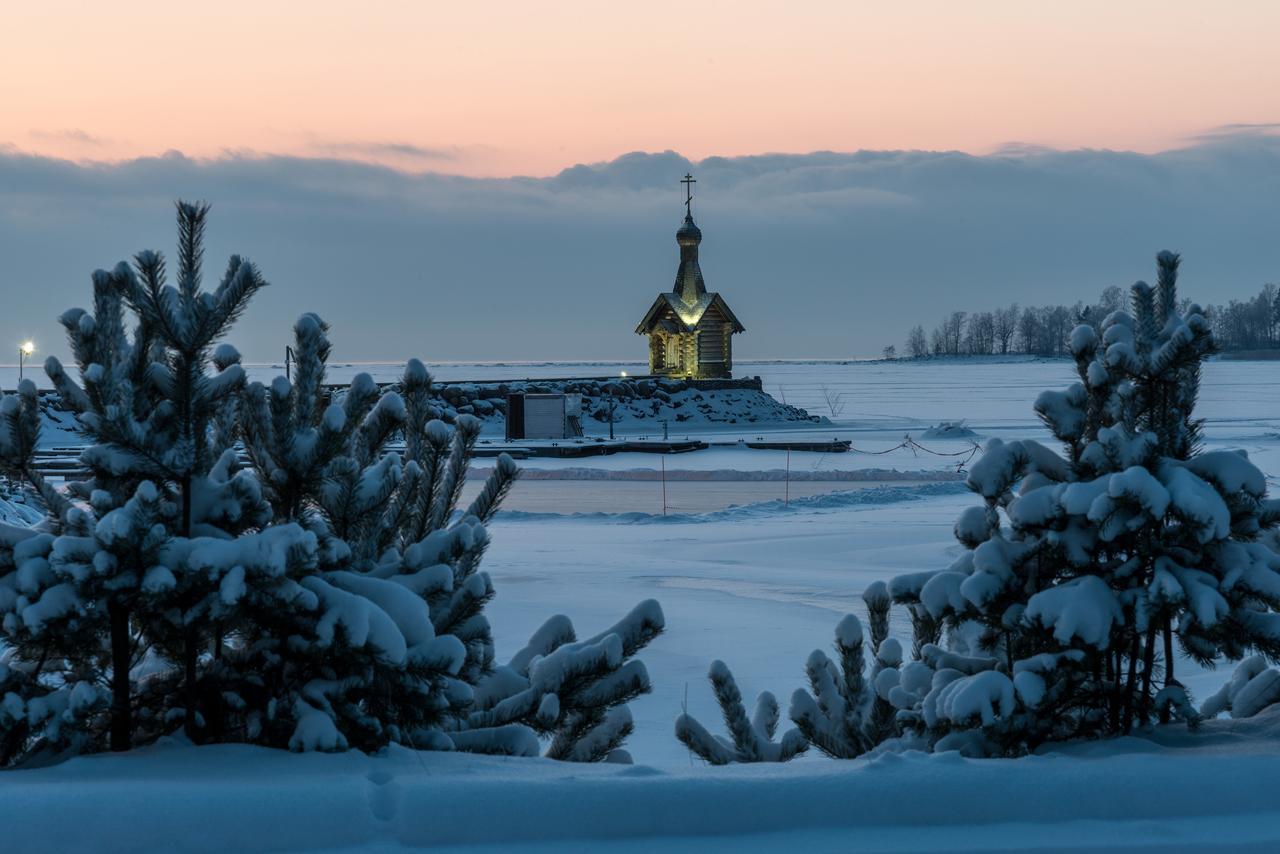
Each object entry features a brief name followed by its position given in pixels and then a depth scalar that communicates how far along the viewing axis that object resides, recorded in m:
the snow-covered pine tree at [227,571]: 7.05
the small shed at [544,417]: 76.87
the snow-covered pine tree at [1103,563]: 7.71
